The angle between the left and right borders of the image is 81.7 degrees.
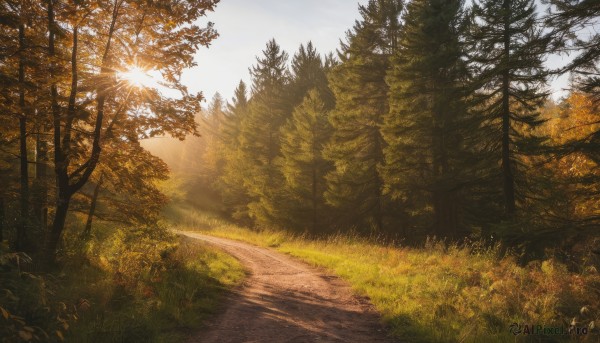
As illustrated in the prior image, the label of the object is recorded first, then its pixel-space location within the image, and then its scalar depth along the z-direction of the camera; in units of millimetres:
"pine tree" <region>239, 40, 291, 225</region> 33438
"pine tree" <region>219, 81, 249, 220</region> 36844
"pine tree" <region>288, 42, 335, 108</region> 34781
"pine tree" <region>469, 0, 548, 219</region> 13961
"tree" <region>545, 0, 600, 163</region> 8289
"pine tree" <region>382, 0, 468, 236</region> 18859
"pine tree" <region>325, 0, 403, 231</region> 22484
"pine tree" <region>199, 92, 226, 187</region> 46594
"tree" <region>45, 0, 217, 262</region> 7465
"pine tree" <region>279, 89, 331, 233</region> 24922
